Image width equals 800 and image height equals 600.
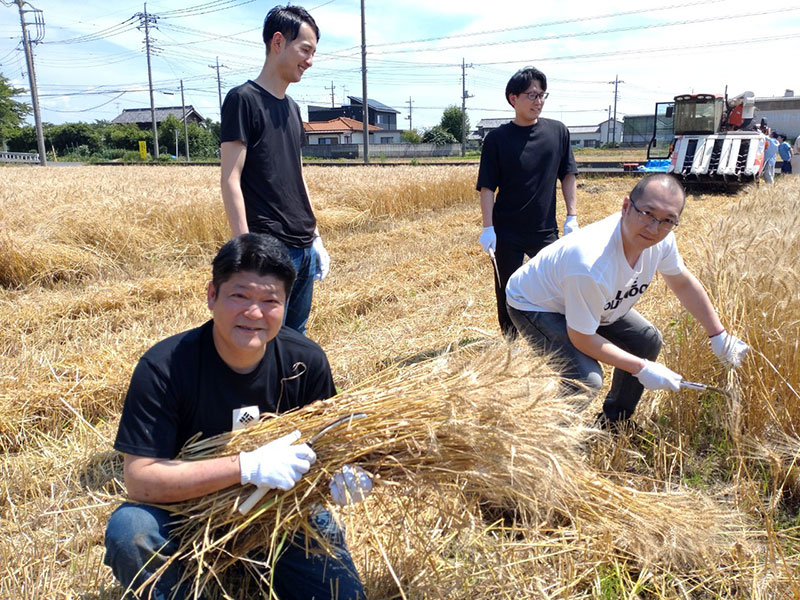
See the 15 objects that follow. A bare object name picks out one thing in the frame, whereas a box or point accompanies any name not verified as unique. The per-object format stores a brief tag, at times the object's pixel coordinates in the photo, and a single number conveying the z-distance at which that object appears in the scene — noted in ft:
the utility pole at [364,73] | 94.19
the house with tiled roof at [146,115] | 230.27
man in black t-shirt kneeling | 5.03
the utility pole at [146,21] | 149.30
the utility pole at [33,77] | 101.98
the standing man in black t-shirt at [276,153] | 8.77
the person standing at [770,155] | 48.29
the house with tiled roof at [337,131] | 211.61
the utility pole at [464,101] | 148.87
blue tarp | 50.39
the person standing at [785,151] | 56.90
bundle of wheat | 4.93
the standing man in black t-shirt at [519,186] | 12.17
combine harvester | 45.78
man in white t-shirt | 7.48
